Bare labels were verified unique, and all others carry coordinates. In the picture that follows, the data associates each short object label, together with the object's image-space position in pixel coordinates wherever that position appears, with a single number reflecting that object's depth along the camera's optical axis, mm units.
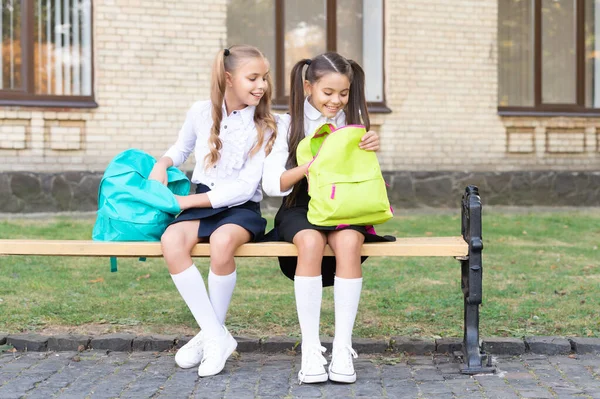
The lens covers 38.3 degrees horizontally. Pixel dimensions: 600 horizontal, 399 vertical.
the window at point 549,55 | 13125
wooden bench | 4016
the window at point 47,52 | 11055
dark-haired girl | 3877
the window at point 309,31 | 11977
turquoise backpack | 4195
